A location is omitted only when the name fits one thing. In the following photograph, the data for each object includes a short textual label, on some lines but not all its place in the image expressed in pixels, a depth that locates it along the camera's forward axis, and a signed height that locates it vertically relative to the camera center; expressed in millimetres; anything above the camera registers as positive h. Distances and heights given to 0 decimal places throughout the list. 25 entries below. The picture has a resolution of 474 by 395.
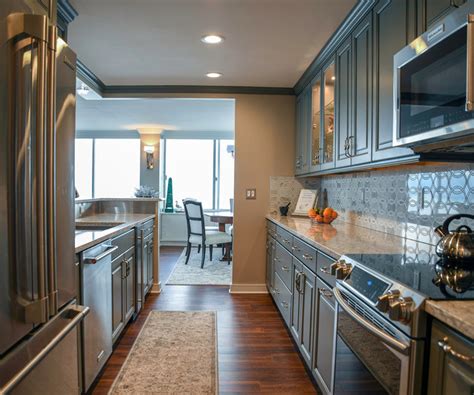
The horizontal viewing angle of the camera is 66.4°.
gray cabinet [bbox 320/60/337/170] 2753 +600
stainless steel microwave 1082 +368
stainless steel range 1034 -420
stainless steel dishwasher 1933 -720
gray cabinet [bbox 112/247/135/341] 2541 -787
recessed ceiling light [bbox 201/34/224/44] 2614 +1100
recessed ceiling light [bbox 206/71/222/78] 3489 +1113
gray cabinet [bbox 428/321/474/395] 836 -424
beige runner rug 2137 -1169
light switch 4059 -55
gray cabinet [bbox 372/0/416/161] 1697 +686
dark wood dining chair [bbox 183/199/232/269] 5355 -681
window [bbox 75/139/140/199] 7836 +437
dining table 5305 -457
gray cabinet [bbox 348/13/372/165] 2076 +582
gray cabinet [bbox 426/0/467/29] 1341 +717
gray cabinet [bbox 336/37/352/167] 2400 +611
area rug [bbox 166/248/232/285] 4529 -1158
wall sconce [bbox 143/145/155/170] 7350 +670
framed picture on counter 3848 -127
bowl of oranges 3092 -226
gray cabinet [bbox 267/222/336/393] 1839 -710
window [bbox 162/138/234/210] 7793 +354
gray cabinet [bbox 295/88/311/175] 3497 +603
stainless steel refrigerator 983 -39
